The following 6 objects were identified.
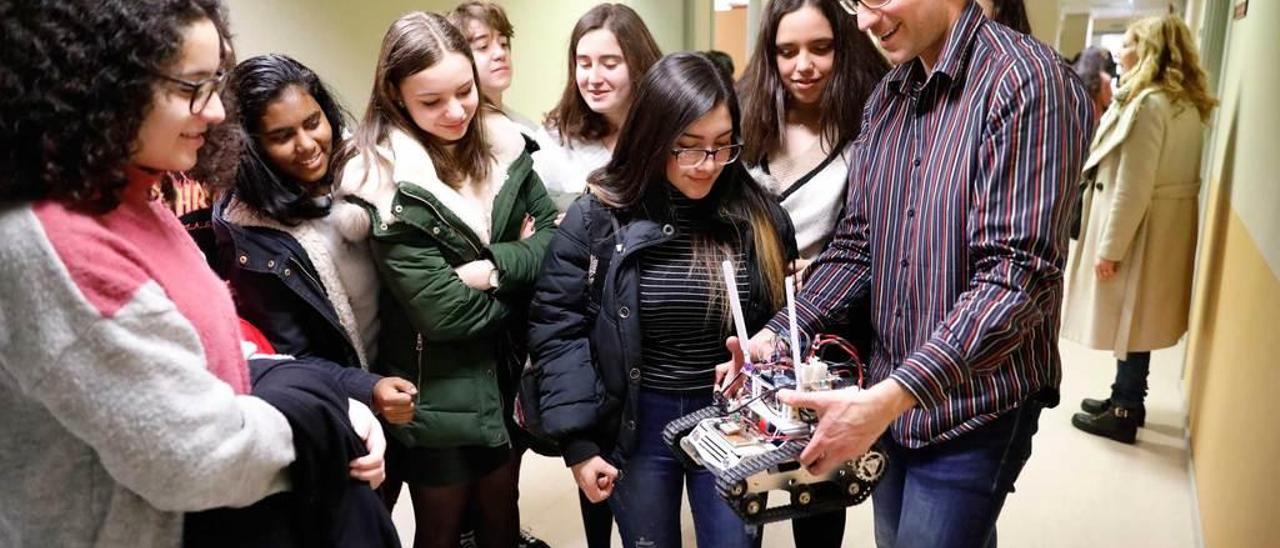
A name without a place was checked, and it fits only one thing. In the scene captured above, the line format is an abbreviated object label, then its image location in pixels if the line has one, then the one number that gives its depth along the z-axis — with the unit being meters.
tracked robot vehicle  1.05
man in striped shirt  1.01
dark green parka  1.48
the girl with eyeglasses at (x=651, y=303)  1.43
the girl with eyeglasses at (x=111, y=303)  0.69
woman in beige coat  2.73
